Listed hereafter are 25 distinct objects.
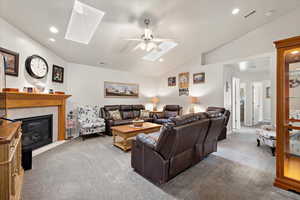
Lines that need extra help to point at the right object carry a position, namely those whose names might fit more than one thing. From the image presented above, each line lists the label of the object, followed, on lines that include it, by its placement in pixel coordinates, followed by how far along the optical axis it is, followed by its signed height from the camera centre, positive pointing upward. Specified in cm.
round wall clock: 310 +81
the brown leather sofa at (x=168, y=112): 571 -59
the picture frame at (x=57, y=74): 398 +78
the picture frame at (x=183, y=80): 610 +88
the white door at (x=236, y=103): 563 -18
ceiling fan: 294 +133
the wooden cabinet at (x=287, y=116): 196 -26
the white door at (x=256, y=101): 673 -12
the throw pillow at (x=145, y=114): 579 -64
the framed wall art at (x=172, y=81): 666 +89
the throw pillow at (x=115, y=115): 509 -59
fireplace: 313 -79
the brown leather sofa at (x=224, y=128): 417 -93
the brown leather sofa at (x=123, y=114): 470 -59
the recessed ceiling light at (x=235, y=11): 334 +219
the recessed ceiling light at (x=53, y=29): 301 +158
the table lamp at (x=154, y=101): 687 -10
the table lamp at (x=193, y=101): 548 -11
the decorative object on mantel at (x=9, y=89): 256 +20
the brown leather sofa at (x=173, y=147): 187 -75
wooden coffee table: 331 -84
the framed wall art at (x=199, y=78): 556 +88
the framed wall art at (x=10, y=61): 256 +75
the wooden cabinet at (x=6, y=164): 117 -56
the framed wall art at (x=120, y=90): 570 +43
